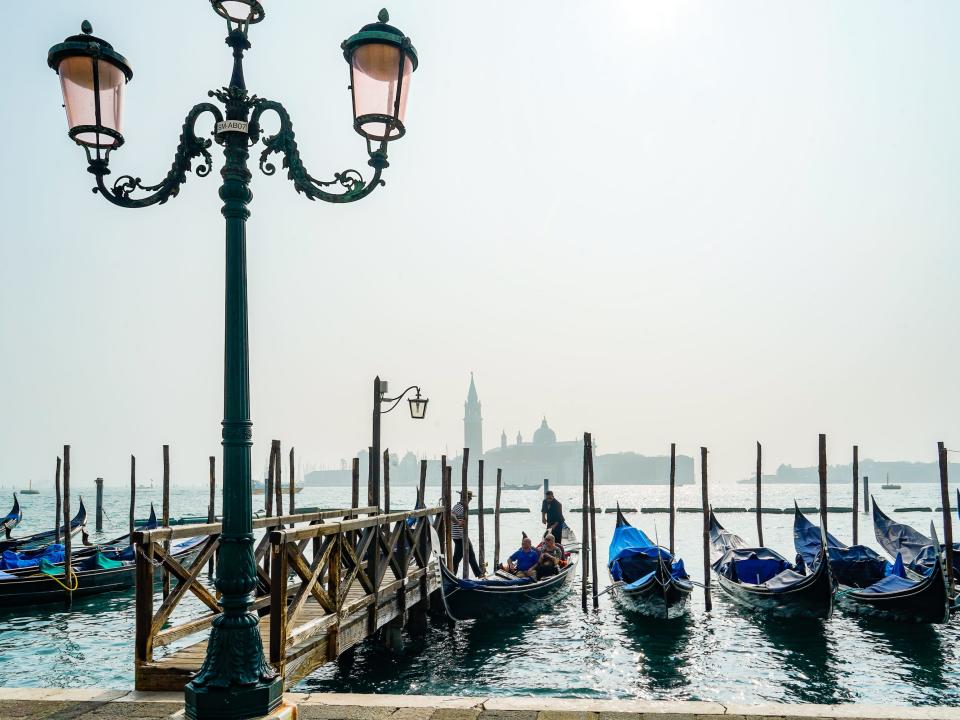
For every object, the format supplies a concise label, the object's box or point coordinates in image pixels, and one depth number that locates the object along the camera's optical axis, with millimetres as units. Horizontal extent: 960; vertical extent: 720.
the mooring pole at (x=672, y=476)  14469
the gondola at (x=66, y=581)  11836
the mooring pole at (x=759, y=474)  16453
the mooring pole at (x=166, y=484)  16400
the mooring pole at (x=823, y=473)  11635
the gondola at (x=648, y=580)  10312
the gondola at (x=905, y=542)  12555
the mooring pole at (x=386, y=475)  15609
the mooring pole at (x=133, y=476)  21427
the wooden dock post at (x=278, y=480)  15751
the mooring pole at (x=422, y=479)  15725
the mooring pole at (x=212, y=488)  16297
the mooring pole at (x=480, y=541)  14108
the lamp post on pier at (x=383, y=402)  11000
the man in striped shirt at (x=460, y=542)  13227
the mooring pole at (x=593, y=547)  11272
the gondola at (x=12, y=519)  18083
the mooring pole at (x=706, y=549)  11234
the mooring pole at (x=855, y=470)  17359
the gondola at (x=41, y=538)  17188
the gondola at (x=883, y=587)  9859
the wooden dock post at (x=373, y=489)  12906
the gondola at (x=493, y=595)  9570
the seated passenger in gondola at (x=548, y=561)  11305
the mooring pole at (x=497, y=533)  15789
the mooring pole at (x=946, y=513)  10727
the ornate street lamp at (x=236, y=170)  2754
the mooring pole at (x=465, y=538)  12880
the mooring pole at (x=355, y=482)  14438
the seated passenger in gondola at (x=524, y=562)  11167
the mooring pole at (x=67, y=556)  11714
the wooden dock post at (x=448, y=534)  9836
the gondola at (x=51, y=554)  12945
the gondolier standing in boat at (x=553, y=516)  14842
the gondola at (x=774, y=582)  9945
